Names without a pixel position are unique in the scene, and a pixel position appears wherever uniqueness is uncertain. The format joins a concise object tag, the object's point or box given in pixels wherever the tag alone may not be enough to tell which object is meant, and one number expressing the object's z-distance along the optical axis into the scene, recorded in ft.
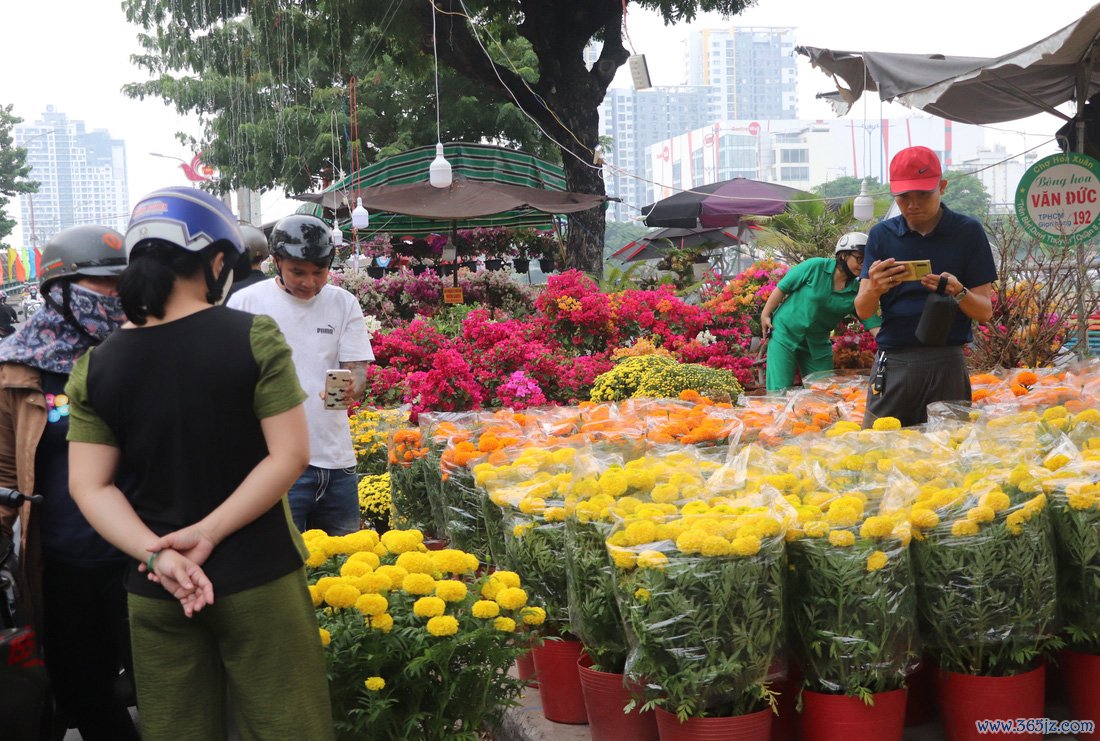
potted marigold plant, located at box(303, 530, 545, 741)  8.64
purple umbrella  55.36
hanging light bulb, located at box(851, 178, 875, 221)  35.60
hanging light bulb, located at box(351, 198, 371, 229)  43.05
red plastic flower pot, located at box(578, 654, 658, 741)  10.19
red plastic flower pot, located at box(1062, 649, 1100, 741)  9.88
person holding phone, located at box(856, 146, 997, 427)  14.42
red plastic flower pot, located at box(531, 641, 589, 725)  11.38
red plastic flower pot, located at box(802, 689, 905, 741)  9.11
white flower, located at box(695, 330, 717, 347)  29.30
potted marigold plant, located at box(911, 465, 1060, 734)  9.21
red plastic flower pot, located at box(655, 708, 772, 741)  8.96
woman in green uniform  21.52
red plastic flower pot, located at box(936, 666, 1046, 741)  9.46
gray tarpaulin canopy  21.08
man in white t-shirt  13.19
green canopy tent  41.55
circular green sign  23.67
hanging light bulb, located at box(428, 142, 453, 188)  37.60
